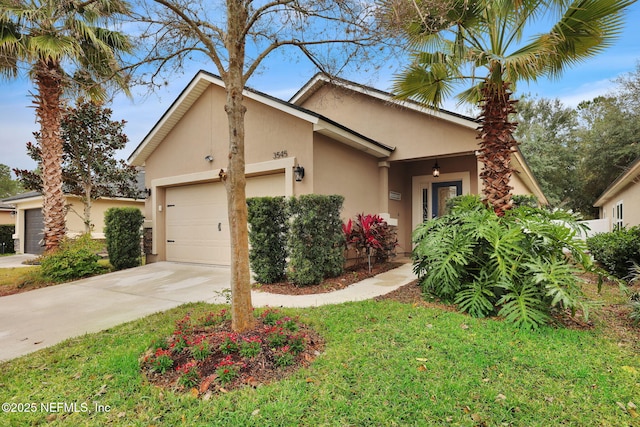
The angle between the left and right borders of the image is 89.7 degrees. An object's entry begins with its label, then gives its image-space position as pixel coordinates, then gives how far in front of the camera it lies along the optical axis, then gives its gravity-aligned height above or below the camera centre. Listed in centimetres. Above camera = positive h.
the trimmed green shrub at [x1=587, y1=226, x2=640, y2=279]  653 -84
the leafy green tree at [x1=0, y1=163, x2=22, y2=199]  3766 +417
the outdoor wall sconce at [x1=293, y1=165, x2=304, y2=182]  723 +96
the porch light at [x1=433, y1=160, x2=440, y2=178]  991 +133
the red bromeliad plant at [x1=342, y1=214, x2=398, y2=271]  736 -47
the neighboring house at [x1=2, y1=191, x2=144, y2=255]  1509 +3
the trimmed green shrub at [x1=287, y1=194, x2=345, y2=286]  628 -46
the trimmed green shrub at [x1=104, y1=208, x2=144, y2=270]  920 -56
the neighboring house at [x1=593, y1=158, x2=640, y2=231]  959 +52
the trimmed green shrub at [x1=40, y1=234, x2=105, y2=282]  796 -111
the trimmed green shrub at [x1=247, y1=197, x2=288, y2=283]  660 -43
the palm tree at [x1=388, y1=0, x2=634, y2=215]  517 +290
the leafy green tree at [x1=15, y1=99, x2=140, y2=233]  1146 +225
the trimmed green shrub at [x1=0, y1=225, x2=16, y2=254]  1812 -116
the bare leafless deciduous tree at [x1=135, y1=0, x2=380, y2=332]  350 +240
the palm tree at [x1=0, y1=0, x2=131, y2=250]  480 +318
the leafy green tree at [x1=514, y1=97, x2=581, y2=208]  2525 +542
